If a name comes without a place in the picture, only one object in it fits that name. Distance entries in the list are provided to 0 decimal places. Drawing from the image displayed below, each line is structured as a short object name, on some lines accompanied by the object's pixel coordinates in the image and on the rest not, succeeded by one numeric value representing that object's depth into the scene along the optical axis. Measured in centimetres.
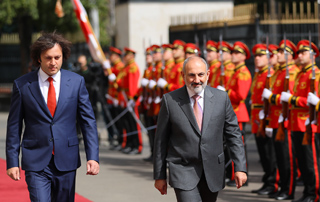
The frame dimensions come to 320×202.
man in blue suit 797
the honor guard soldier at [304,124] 1178
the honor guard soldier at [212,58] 1514
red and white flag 2399
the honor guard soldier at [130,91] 1996
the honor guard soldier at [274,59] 1367
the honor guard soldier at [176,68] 1641
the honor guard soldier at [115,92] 2135
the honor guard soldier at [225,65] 1453
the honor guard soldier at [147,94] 1847
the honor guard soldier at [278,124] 1250
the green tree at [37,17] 3730
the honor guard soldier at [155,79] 1800
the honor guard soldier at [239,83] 1388
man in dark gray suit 781
